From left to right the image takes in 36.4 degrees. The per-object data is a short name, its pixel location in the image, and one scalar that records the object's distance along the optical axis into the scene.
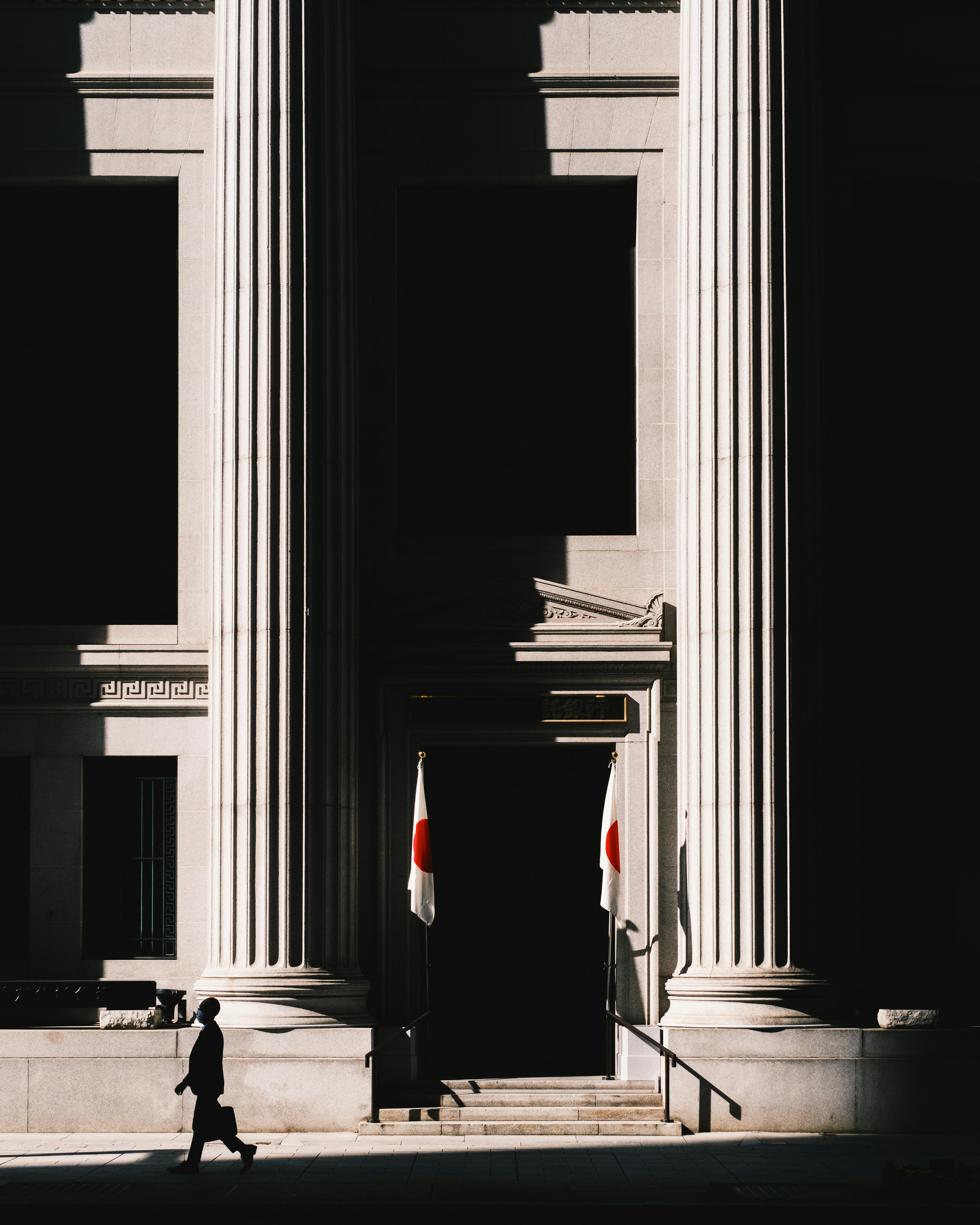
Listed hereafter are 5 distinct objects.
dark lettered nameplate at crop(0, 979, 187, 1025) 19.19
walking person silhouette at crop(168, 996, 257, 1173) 15.55
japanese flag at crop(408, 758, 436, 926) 19.75
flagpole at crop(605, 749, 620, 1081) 20.14
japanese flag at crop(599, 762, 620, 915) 19.88
